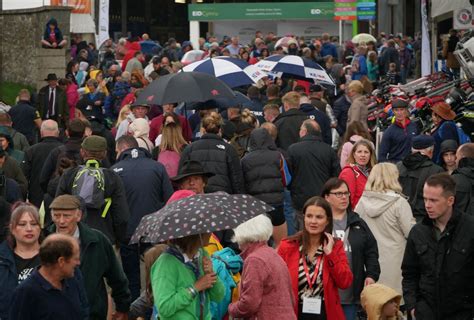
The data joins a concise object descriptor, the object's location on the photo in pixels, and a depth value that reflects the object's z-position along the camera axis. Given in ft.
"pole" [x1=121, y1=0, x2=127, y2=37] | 227.40
